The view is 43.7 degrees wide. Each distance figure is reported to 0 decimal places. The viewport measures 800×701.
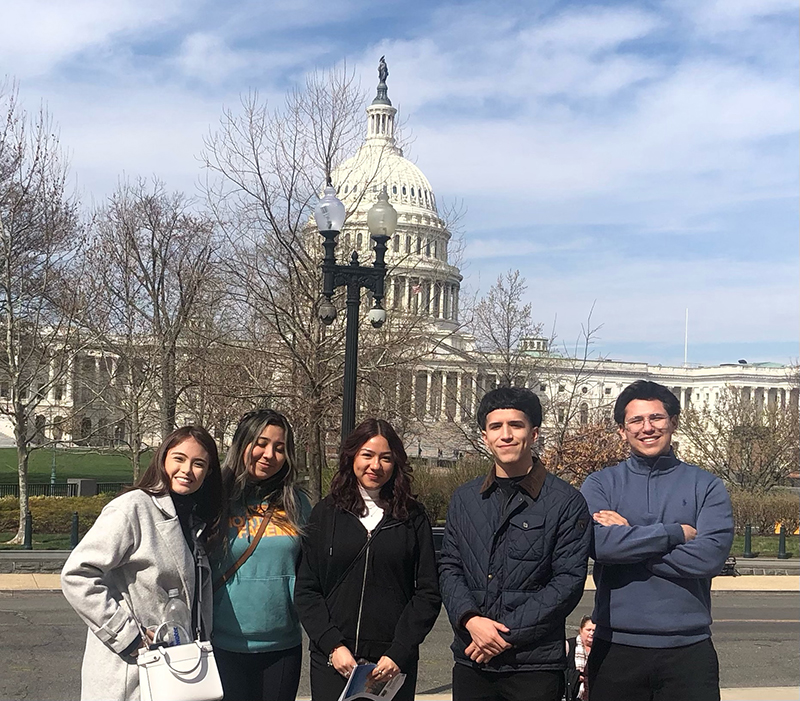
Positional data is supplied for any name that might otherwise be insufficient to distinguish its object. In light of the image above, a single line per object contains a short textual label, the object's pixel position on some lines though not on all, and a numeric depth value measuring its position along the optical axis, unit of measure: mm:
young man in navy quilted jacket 4184
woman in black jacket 4434
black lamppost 12555
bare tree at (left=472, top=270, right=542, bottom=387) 35625
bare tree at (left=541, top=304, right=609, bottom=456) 27625
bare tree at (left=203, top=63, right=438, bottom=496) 20438
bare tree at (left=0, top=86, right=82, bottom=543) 21156
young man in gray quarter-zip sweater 4340
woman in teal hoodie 4566
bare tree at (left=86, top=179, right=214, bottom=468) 29000
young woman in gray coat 4035
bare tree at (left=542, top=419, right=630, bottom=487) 27312
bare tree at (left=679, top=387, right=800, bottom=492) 33625
